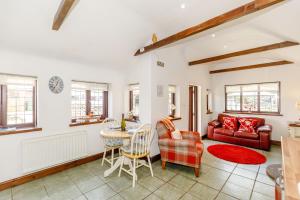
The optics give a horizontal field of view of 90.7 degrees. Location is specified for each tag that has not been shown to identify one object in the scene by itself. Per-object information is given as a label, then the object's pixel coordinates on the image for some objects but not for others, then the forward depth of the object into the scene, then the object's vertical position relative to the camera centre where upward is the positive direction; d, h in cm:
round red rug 342 -138
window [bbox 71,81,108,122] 339 -2
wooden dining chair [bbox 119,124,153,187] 251 -81
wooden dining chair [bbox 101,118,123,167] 300 -89
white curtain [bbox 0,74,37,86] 241 +35
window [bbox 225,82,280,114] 473 +8
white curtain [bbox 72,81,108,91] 332 +35
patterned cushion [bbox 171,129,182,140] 322 -77
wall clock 284 +31
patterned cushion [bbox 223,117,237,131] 484 -77
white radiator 252 -94
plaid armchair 274 -95
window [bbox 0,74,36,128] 248 -2
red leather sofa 405 -106
